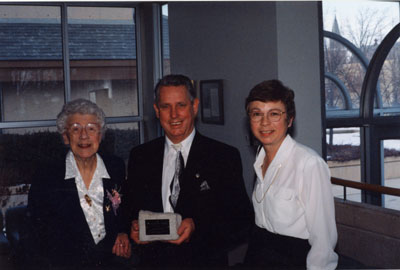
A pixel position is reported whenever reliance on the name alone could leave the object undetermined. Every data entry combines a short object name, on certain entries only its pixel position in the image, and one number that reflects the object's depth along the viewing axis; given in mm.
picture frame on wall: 4828
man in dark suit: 2178
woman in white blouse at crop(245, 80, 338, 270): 1849
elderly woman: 2189
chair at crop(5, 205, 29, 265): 3794
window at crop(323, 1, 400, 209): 4426
